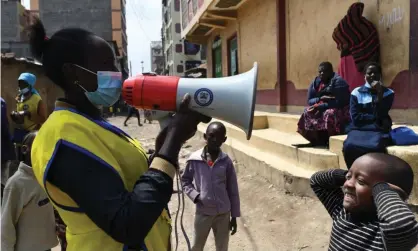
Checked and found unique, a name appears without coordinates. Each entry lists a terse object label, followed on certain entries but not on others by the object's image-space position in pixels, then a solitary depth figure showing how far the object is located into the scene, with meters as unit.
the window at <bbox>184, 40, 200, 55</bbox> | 43.16
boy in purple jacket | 3.15
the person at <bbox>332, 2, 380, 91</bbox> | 5.27
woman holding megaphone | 1.11
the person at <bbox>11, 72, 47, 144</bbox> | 4.79
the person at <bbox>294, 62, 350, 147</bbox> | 4.70
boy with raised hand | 1.26
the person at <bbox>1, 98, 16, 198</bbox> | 4.13
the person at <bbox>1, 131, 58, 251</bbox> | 2.39
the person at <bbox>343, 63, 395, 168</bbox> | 3.68
